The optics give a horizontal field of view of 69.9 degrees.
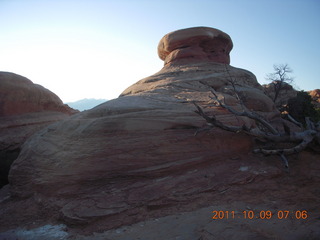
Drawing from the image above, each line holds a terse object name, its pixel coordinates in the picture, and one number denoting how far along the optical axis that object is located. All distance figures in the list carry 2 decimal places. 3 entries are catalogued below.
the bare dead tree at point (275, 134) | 5.07
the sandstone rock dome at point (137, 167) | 4.20
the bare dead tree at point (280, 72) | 14.93
